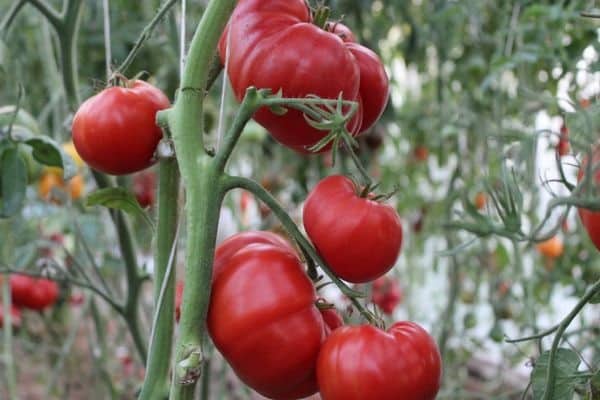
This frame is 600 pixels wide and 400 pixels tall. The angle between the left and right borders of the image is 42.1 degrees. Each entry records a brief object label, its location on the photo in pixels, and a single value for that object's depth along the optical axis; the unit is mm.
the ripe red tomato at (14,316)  1653
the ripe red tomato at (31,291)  1533
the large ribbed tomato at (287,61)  451
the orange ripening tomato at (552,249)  1708
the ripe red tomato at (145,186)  1752
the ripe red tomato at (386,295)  1679
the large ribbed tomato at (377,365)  441
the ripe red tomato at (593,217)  433
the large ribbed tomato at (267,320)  449
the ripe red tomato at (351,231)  450
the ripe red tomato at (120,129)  489
